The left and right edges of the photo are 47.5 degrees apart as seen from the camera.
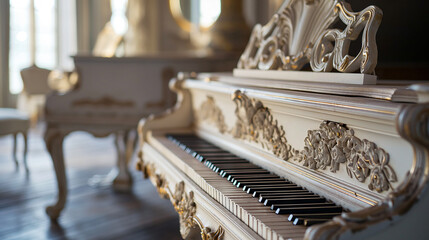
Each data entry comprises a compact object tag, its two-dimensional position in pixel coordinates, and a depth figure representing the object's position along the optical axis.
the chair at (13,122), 4.71
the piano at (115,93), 3.55
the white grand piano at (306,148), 0.99
